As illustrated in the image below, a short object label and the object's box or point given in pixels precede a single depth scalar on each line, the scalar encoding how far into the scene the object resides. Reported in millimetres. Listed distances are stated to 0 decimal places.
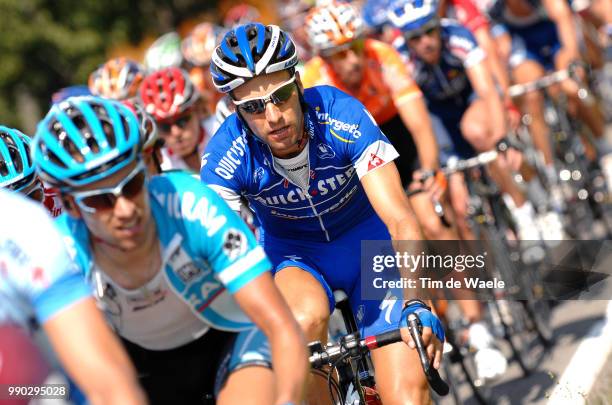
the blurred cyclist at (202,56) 26719
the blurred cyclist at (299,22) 29562
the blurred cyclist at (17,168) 13375
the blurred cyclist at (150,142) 13922
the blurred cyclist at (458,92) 19781
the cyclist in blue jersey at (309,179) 12469
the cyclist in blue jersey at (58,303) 8805
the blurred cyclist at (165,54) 29656
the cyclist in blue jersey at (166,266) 9570
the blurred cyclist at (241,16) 32594
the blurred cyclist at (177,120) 18172
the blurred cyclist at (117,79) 22937
